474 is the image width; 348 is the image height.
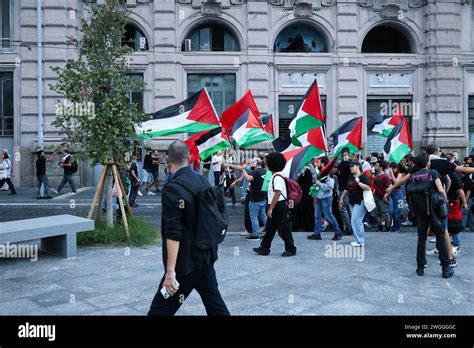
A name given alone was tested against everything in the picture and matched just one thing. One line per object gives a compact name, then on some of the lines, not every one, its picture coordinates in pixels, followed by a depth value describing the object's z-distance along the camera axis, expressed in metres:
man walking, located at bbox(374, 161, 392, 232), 12.73
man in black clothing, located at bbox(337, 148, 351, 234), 12.09
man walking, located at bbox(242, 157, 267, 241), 10.82
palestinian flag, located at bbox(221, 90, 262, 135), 12.16
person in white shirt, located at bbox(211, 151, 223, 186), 19.59
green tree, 9.98
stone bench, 8.24
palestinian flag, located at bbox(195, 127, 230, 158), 11.41
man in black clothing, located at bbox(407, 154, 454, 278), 7.89
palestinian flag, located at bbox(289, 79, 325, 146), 11.29
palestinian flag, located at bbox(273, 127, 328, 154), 11.30
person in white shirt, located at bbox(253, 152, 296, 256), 9.19
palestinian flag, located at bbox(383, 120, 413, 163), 14.07
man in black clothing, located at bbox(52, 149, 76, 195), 18.33
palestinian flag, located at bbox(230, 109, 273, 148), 11.98
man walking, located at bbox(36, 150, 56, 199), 17.81
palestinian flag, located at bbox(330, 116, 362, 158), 13.28
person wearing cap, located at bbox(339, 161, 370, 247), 9.89
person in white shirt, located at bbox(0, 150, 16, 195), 19.16
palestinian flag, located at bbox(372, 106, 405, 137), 16.58
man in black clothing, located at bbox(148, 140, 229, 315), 4.43
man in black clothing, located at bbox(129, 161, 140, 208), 15.71
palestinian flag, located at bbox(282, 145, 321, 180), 10.78
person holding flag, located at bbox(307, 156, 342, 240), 11.12
